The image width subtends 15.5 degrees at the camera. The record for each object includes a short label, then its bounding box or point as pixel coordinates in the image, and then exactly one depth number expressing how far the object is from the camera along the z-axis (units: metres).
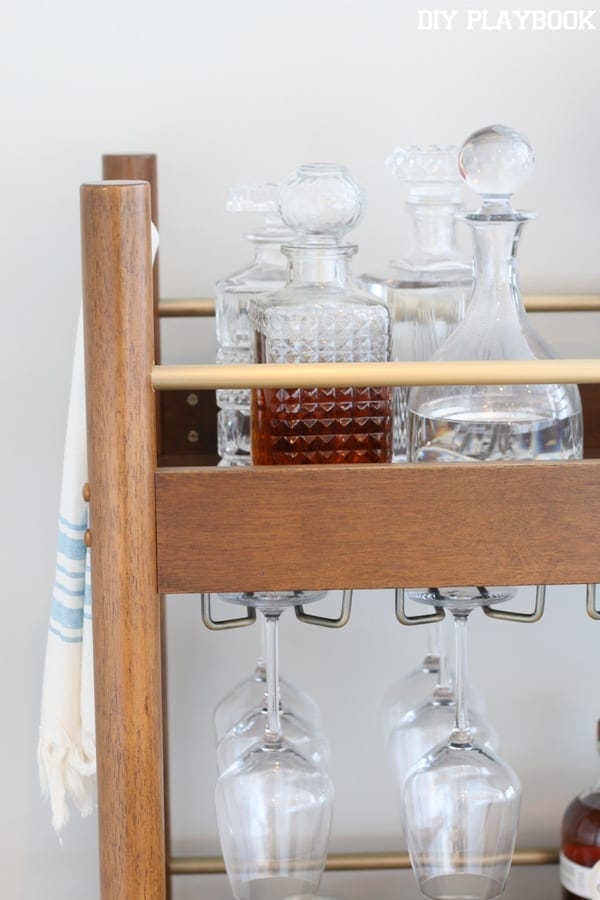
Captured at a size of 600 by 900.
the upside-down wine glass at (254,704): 1.57
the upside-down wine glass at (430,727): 1.55
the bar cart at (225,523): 1.28
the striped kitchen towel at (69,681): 1.46
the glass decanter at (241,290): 1.56
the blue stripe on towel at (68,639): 1.47
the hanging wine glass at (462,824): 1.44
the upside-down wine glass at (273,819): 1.44
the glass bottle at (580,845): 1.65
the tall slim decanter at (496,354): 1.35
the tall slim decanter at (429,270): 1.51
